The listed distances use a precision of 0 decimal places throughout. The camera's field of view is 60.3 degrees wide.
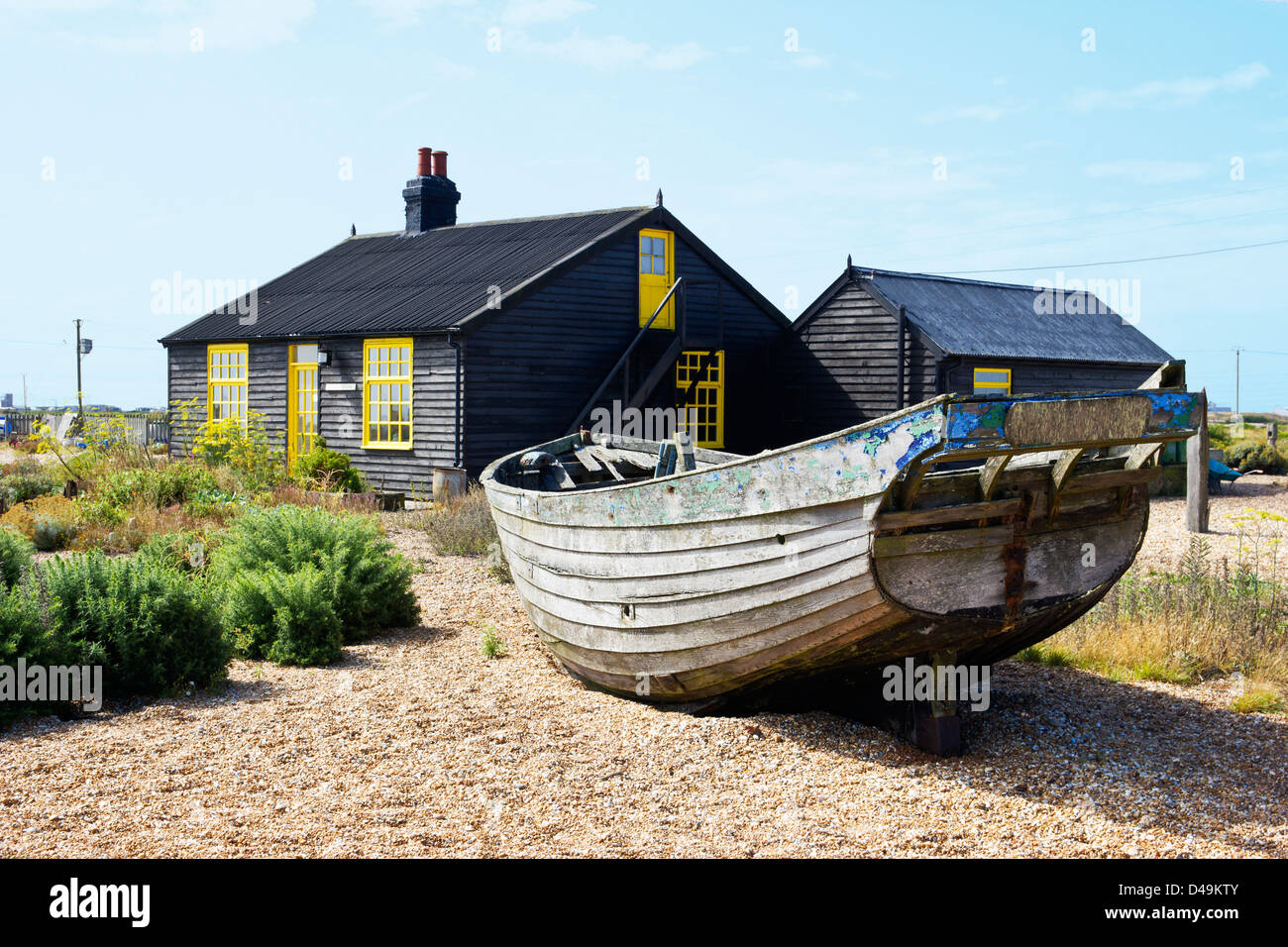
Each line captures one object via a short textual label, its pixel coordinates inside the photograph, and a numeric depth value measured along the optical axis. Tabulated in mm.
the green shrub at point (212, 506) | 13977
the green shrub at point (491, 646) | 8007
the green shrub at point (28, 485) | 16266
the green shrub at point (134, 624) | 6562
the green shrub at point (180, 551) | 9570
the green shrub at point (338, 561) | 8461
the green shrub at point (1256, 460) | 26328
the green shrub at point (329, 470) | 18000
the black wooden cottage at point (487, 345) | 18047
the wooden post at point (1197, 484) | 14398
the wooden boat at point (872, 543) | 4539
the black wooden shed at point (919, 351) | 20188
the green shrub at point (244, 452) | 17594
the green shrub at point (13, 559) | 7586
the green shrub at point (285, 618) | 7695
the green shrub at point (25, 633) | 6172
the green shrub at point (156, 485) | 14836
